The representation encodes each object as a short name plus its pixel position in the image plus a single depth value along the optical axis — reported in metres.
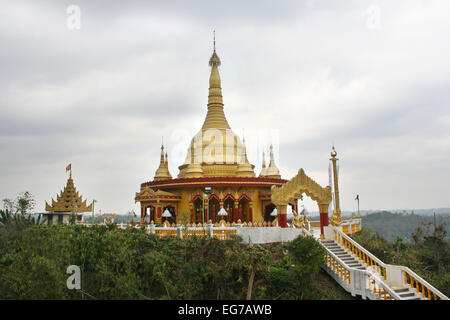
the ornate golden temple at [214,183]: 28.70
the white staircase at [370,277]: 15.94
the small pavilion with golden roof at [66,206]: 35.69
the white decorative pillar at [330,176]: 27.12
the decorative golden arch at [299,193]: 21.84
